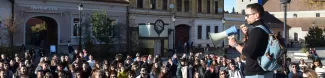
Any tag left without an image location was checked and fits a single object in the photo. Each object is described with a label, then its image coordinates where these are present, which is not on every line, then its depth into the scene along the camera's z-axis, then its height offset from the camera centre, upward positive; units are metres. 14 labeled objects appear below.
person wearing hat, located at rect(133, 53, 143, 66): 14.46 -1.12
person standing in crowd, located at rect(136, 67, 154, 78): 10.79 -1.13
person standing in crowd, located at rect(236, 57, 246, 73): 13.62 -1.20
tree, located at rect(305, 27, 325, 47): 56.03 -1.28
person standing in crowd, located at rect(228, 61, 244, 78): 12.98 -1.33
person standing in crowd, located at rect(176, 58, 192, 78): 14.36 -1.42
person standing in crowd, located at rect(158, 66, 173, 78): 12.83 -1.32
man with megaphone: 4.74 -0.17
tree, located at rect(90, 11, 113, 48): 29.47 +0.19
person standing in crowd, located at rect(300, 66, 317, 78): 6.28 -0.67
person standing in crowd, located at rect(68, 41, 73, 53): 31.22 -1.39
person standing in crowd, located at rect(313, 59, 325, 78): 13.72 -1.32
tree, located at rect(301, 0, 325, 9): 28.26 +1.71
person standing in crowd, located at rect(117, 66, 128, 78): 11.64 -1.20
